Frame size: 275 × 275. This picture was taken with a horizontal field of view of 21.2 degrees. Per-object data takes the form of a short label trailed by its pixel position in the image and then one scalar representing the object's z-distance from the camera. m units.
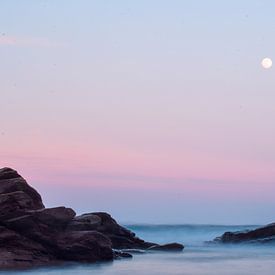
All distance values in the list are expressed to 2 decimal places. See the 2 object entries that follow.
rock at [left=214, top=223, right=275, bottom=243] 111.75
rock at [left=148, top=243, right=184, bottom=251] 89.81
